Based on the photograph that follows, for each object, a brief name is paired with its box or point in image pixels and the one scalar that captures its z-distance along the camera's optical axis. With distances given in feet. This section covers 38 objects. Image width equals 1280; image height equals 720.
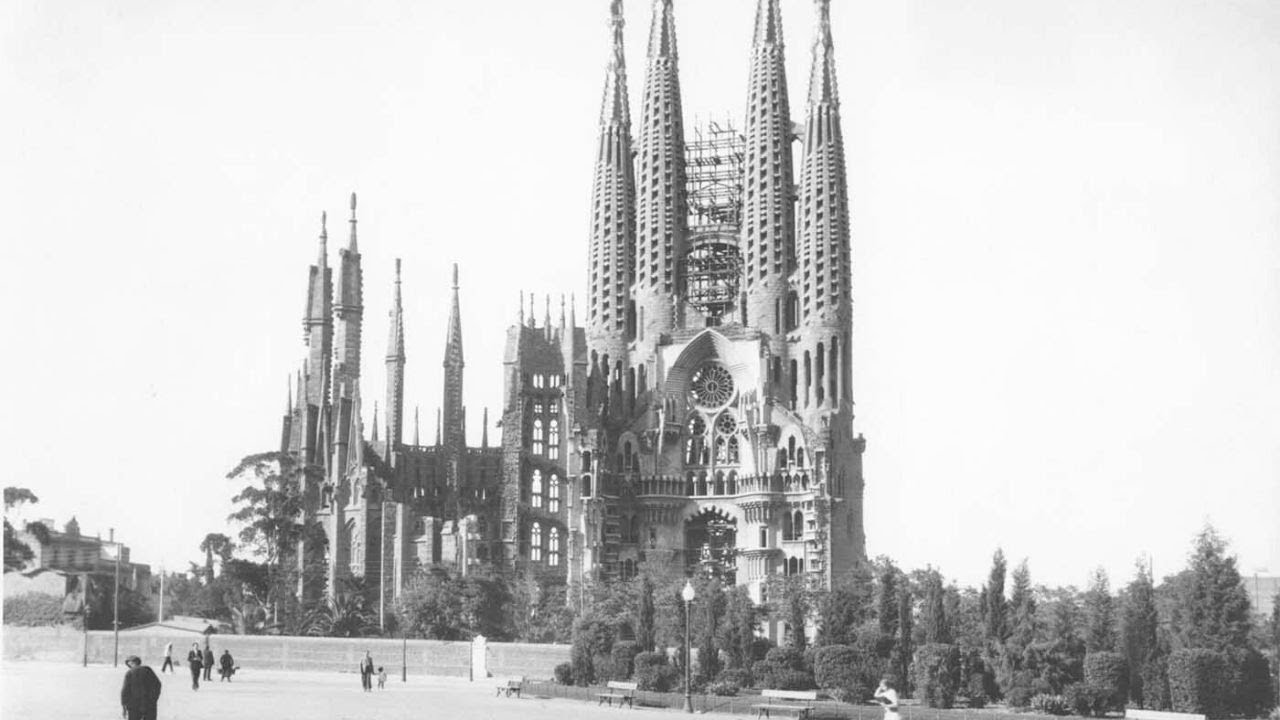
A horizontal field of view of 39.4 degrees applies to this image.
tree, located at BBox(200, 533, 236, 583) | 330.54
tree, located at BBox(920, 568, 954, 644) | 174.29
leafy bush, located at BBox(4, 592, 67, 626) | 276.41
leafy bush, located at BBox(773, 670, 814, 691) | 175.42
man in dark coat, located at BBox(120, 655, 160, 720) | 105.40
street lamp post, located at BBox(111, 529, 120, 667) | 230.68
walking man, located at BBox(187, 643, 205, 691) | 170.50
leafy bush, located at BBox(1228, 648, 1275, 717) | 151.53
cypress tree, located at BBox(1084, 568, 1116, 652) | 170.19
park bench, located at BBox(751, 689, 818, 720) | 149.48
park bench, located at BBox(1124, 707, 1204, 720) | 142.82
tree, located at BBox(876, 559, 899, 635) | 190.70
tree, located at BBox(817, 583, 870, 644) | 191.83
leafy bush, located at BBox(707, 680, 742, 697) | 170.71
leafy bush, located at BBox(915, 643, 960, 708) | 161.17
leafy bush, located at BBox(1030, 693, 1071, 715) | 152.15
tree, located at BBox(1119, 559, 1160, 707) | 156.87
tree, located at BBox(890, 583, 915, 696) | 177.06
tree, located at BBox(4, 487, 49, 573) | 218.59
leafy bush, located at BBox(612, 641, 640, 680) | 185.37
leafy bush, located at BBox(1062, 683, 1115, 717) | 150.82
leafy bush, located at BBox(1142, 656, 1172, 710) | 155.02
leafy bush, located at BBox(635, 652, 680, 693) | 174.40
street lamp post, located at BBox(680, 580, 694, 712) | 157.89
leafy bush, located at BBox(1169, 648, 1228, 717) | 150.00
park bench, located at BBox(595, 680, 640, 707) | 166.09
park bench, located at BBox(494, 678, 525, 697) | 180.55
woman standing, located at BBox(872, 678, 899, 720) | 99.90
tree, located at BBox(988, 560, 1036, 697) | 159.63
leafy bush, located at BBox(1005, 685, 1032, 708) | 156.25
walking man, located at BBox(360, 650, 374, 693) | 180.24
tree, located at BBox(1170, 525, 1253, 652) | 197.36
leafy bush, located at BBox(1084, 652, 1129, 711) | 152.46
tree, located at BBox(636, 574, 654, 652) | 204.85
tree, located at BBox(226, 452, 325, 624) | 332.19
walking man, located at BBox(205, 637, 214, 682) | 193.36
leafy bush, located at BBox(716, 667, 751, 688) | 180.86
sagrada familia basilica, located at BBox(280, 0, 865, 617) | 381.60
